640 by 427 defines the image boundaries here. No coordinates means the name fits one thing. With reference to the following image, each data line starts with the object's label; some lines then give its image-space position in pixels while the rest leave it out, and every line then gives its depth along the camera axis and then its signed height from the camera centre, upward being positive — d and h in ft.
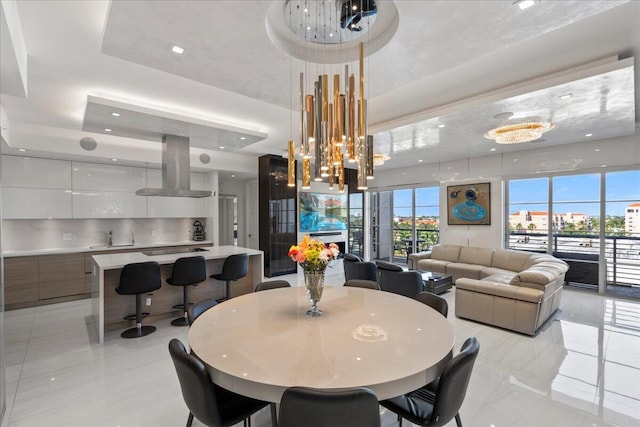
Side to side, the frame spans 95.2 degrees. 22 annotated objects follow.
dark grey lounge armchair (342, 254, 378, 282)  16.88 -3.63
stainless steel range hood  16.02 +2.28
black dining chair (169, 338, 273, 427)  4.78 -3.14
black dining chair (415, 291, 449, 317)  7.94 -2.70
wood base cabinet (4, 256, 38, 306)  15.67 -3.80
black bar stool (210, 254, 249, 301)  14.26 -2.97
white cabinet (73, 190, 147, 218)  18.38 +0.30
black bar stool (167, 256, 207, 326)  13.16 -2.96
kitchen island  12.18 -3.97
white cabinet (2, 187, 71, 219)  16.34 +0.40
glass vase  7.11 -1.89
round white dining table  4.38 -2.57
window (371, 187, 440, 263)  28.27 -1.45
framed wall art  23.88 +0.26
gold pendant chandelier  8.23 +2.27
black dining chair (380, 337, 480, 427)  4.87 -3.36
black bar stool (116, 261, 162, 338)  11.78 -3.04
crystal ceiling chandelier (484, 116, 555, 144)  14.08 +3.84
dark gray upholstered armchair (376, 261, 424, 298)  14.96 -3.85
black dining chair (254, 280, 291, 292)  10.32 -2.79
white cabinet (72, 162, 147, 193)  18.47 +2.14
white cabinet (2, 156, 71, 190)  16.49 +2.19
